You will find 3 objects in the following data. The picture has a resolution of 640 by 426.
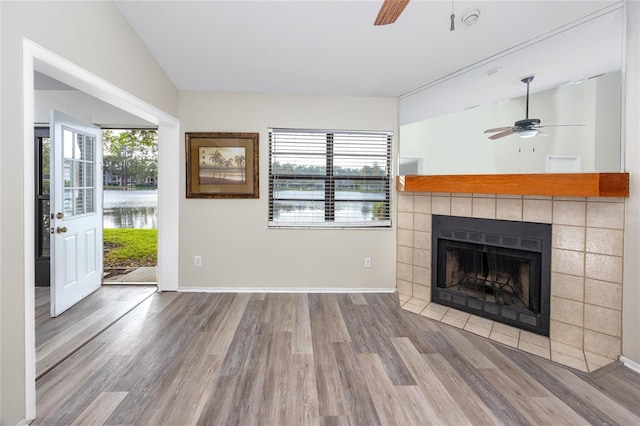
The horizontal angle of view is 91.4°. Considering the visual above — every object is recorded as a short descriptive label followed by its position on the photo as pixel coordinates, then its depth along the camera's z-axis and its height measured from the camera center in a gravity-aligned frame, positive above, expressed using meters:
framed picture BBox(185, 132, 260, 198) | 3.70 +0.47
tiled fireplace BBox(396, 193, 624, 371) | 2.19 -0.55
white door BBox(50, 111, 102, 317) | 2.98 -0.09
